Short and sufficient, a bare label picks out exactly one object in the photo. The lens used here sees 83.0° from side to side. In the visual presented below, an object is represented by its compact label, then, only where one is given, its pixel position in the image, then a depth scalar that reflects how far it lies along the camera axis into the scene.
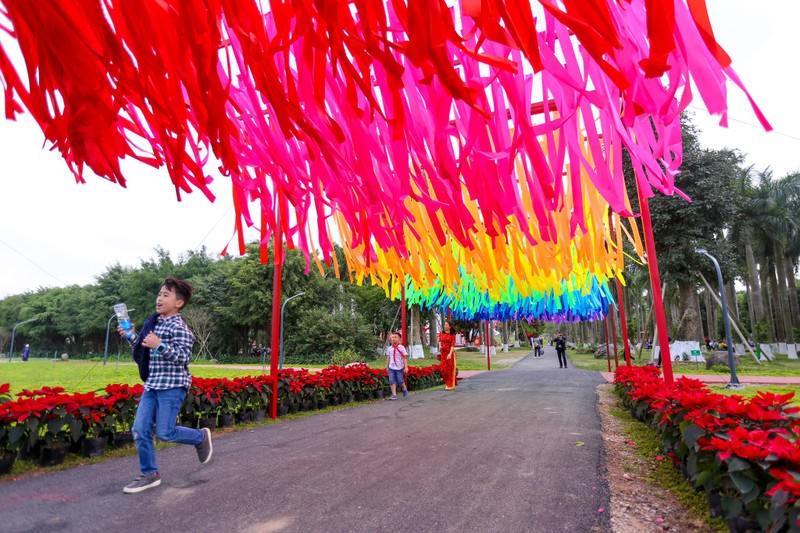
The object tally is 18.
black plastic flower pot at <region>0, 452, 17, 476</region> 3.60
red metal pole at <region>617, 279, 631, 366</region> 10.81
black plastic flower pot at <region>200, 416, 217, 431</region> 5.84
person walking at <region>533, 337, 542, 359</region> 38.88
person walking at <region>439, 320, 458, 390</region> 11.53
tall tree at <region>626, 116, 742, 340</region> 20.94
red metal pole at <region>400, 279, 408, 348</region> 10.54
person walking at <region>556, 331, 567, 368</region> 23.11
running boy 3.33
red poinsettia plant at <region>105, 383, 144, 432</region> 4.72
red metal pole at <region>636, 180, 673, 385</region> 5.55
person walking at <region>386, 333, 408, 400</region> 9.53
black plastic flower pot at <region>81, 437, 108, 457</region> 4.30
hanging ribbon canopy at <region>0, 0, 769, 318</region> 1.33
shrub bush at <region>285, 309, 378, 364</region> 29.67
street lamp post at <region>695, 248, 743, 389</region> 12.03
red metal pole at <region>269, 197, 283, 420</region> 6.95
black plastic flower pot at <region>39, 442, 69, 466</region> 3.92
